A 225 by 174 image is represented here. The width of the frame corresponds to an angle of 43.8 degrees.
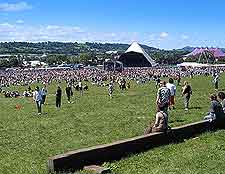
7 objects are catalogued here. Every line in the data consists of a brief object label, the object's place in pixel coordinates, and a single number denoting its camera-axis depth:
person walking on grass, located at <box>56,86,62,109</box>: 13.38
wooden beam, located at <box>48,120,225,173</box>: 4.67
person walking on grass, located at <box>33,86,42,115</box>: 11.75
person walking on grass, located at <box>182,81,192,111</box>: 10.39
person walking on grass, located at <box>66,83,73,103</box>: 15.68
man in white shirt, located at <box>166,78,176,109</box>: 10.03
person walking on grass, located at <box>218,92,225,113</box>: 7.55
